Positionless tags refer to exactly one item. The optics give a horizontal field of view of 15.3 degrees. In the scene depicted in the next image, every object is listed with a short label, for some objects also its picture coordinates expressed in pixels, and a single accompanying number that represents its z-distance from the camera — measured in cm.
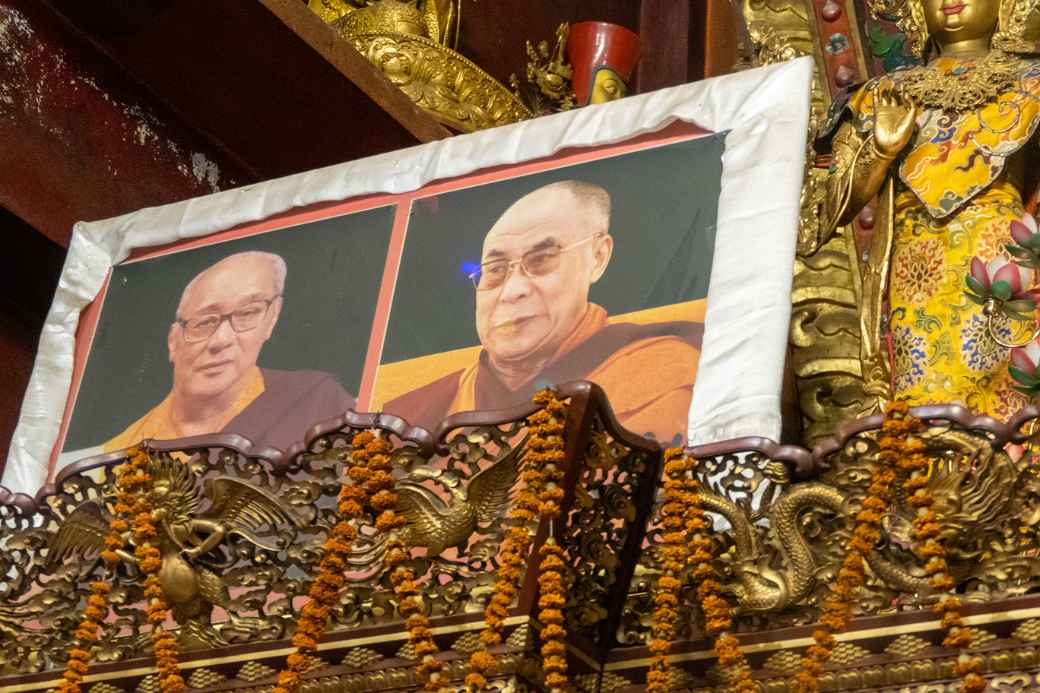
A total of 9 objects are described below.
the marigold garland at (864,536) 453
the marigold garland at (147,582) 510
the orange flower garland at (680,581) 465
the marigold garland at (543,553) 463
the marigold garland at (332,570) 484
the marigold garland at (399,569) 472
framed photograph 605
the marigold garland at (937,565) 439
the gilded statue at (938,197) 654
